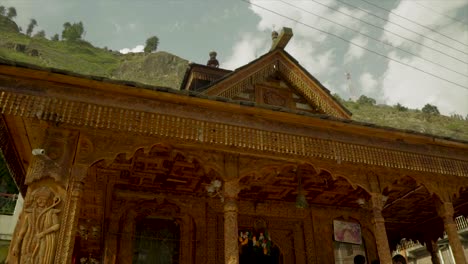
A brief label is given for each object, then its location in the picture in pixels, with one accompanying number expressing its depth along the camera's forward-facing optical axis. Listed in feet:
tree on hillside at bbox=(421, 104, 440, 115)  333.21
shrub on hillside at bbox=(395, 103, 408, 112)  326.44
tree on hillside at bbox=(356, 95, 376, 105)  348.96
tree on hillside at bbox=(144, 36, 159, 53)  445.78
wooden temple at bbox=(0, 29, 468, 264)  20.94
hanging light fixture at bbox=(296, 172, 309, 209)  29.89
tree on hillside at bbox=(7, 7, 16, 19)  403.34
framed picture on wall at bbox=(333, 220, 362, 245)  38.33
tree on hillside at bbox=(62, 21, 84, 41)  386.18
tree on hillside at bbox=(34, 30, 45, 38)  392.68
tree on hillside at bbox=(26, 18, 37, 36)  404.16
